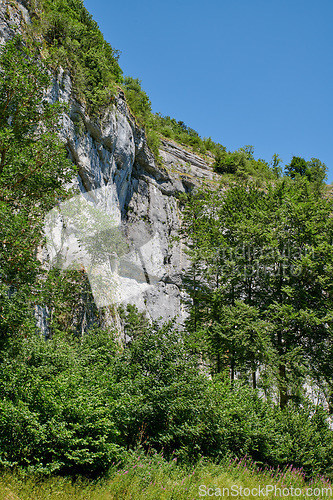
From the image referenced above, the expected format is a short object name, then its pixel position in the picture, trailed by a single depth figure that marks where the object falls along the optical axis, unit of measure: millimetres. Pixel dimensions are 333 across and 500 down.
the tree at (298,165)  59750
